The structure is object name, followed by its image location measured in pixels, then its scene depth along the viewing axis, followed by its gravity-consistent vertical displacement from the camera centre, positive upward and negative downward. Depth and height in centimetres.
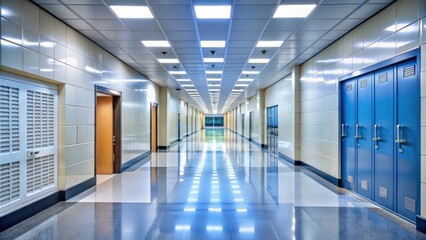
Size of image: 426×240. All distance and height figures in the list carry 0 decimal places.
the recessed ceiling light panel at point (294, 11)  447 +188
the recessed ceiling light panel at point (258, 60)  814 +185
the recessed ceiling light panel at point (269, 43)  643 +186
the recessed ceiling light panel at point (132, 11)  445 +186
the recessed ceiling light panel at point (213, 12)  455 +189
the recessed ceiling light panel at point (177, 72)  1012 +183
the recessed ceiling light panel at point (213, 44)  641 +186
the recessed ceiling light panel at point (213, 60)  811 +185
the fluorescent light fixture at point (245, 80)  1217 +183
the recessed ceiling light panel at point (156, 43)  639 +185
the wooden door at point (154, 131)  1383 -53
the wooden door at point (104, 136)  796 -43
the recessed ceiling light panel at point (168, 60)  808 +184
